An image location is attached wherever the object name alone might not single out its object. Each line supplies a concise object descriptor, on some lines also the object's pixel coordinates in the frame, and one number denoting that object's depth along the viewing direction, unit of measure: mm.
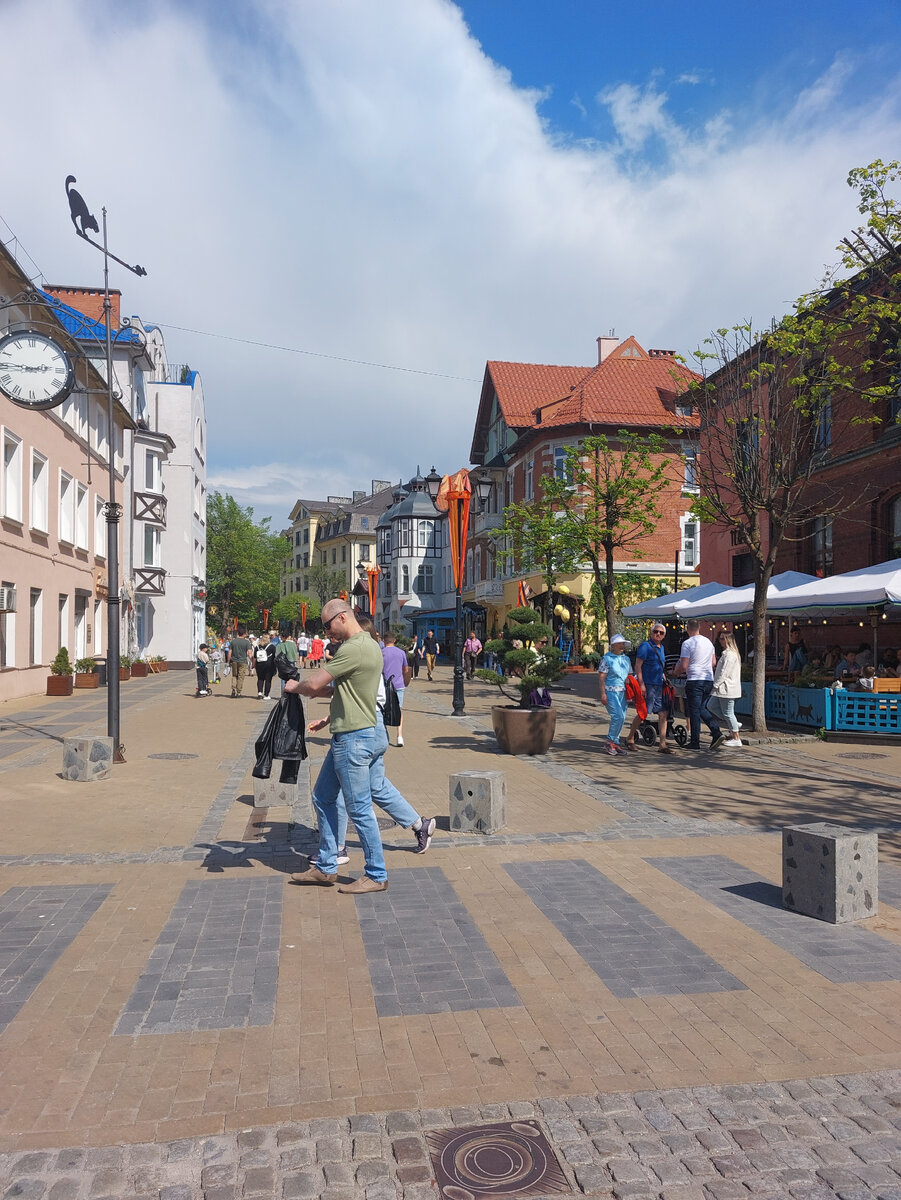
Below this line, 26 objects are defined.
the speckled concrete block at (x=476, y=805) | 7801
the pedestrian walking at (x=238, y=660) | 23750
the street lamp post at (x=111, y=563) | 11181
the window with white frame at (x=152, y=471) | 38156
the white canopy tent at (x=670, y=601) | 22047
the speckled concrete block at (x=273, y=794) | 8398
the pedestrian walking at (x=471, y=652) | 30719
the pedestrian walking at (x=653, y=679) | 12969
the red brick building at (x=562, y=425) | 39344
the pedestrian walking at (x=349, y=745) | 5836
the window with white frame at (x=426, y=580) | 70812
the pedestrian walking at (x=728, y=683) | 12953
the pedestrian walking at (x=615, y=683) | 12438
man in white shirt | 12875
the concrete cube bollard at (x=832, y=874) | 5484
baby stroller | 13352
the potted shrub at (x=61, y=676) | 23422
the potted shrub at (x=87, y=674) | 26438
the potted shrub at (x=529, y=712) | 12359
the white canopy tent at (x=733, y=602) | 18438
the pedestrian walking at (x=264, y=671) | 21714
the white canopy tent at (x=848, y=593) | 14031
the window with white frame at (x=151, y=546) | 38562
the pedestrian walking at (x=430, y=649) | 31266
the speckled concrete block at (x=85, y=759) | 10156
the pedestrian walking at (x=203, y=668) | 22766
